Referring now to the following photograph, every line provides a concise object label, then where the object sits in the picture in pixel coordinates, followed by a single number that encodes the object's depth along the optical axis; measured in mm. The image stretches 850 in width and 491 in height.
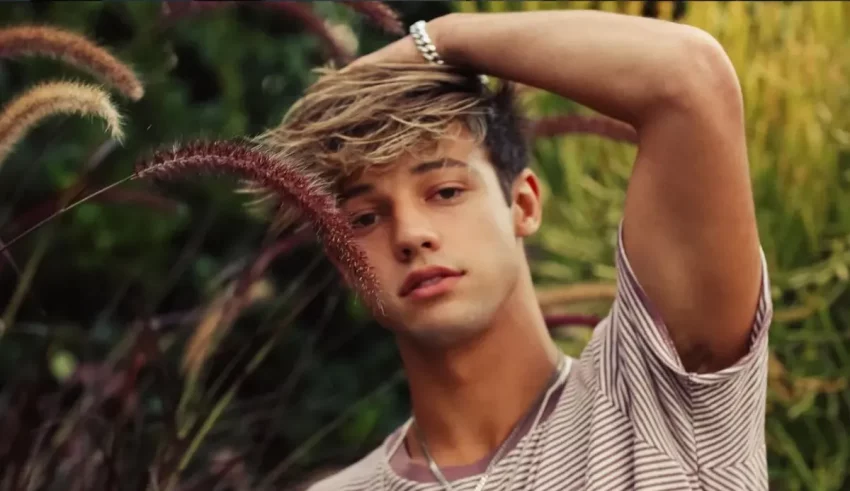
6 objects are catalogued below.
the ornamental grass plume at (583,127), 2224
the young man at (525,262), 1992
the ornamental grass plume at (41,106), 2020
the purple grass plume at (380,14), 2183
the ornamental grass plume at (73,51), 2076
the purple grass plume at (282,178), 1979
